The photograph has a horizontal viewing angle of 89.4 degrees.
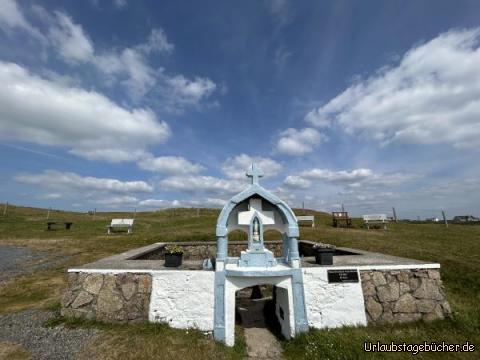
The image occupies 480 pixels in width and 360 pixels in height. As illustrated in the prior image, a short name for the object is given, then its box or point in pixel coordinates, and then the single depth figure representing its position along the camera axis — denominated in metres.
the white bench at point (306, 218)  23.60
